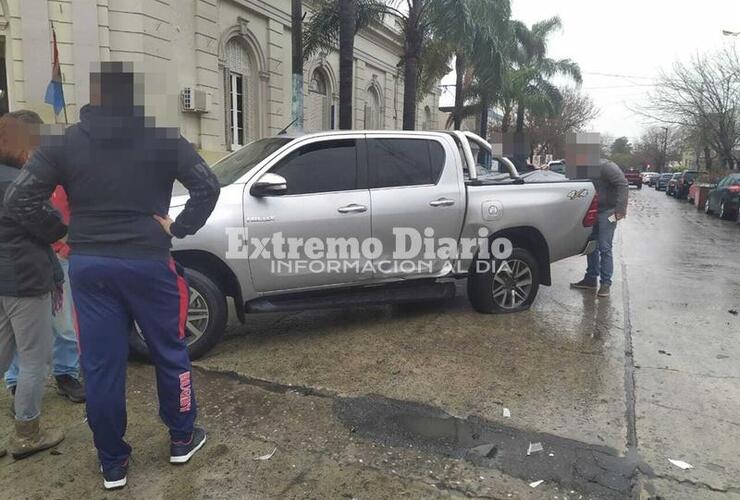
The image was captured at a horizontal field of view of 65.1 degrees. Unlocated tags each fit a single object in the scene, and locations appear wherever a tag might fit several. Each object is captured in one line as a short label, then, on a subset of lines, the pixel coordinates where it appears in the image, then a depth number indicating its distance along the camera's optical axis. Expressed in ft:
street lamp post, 252.09
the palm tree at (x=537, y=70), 97.55
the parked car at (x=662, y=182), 141.71
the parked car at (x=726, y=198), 55.01
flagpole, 26.42
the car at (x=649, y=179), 179.65
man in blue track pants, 8.38
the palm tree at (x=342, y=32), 38.24
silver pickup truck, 14.38
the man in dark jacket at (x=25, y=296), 9.47
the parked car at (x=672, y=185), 110.93
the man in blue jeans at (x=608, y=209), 22.22
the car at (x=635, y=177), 148.10
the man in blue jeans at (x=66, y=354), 12.22
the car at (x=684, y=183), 100.01
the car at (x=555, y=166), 74.72
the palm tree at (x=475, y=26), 41.86
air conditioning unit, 39.46
